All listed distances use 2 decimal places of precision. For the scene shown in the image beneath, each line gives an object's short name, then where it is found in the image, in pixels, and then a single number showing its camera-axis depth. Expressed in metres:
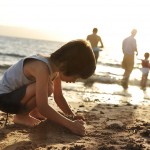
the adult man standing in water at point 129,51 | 11.33
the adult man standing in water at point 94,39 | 12.20
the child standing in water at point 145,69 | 12.63
